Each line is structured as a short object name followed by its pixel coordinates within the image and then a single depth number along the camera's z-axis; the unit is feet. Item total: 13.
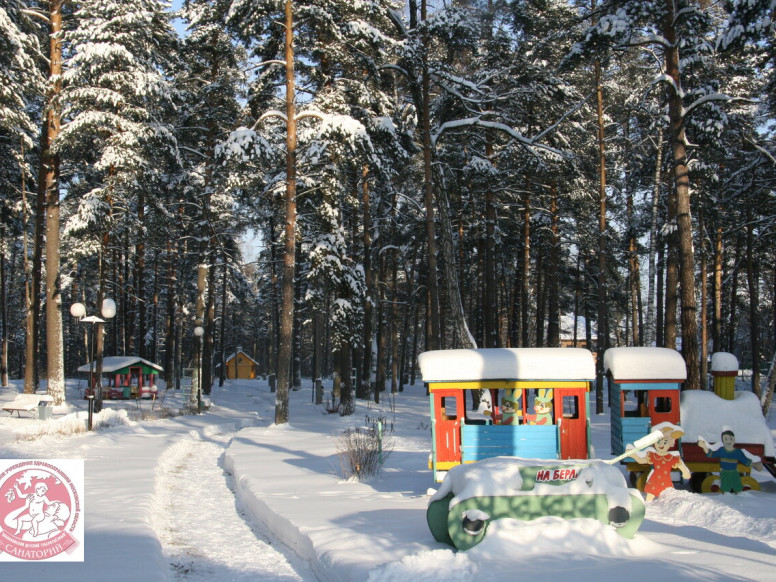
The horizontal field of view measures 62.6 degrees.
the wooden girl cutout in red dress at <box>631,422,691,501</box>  30.48
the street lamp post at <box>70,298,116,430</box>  61.16
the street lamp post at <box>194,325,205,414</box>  83.64
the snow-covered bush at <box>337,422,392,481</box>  36.06
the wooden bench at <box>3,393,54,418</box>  63.41
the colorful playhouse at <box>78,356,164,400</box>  107.04
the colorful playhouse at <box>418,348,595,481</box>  33.71
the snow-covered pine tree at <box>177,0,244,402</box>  84.94
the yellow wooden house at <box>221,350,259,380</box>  222.48
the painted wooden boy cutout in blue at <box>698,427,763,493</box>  31.30
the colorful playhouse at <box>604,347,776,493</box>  32.58
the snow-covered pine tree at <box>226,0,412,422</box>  60.23
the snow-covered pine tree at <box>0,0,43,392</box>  62.59
